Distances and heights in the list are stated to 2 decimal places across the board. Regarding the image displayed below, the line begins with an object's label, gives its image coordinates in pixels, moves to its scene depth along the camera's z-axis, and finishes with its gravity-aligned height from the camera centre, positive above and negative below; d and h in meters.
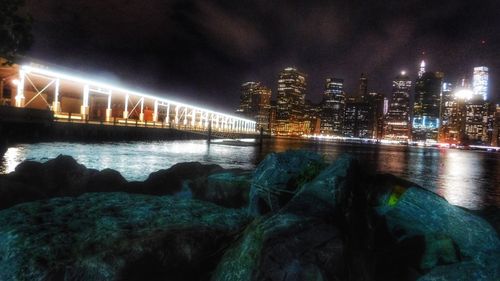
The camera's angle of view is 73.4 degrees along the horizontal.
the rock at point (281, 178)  5.82 -0.66
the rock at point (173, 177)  9.37 -1.28
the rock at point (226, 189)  8.05 -1.29
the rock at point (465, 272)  3.62 -1.32
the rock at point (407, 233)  4.14 -1.09
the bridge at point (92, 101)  33.06 +4.54
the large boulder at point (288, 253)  3.33 -1.16
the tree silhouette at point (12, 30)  7.47 +2.16
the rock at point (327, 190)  4.08 -0.63
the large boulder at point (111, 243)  4.07 -1.48
